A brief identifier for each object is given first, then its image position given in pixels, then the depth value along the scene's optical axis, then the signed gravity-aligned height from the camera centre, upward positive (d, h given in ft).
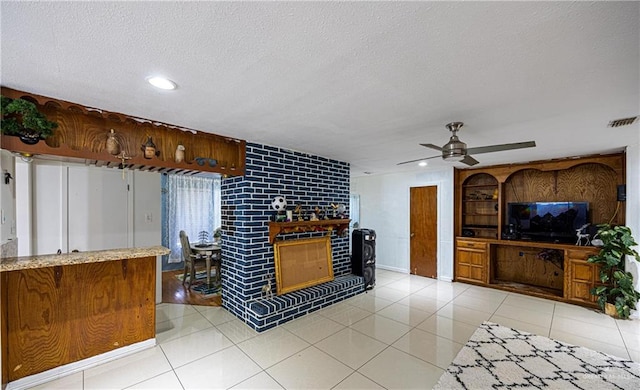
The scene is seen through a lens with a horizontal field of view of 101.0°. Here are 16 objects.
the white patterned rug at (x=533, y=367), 7.45 -5.44
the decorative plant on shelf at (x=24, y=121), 6.24 +1.85
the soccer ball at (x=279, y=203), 12.10 -0.43
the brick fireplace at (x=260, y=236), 11.39 -2.01
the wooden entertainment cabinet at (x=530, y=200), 13.65 -1.72
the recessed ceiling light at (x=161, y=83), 5.89 +2.57
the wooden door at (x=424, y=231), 18.69 -2.77
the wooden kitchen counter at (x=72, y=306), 7.16 -3.43
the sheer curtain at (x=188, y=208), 20.79 -1.17
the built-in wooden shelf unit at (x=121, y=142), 7.24 +1.81
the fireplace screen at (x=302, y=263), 12.49 -3.55
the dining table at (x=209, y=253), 15.76 -3.58
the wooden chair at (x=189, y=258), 16.12 -3.93
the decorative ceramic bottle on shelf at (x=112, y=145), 8.15 +1.55
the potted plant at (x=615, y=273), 11.60 -3.69
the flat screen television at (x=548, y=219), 14.19 -1.51
